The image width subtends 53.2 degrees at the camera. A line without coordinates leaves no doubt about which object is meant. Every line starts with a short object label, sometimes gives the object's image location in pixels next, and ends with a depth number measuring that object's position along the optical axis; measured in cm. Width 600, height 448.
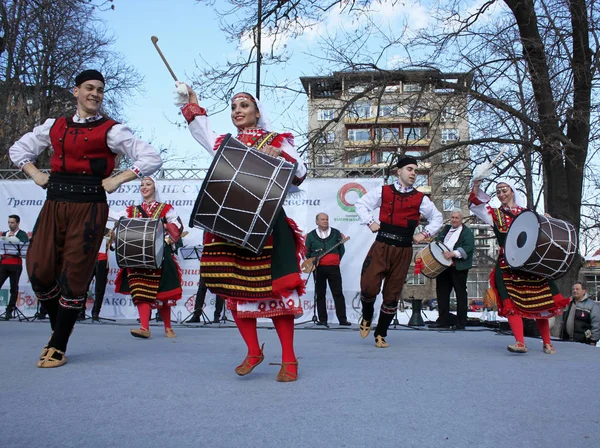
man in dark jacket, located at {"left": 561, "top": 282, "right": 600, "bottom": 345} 834
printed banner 1114
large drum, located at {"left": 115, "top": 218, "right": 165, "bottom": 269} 657
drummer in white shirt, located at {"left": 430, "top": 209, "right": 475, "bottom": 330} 984
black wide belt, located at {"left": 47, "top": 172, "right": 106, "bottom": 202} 414
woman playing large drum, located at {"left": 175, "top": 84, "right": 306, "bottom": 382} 362
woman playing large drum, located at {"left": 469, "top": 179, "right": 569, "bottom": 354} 577
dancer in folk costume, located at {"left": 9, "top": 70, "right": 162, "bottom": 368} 411
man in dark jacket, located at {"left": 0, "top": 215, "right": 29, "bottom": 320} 1009
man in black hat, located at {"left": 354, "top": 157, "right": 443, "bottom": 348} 618
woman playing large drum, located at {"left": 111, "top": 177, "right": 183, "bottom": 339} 696
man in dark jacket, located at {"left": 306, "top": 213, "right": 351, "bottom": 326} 1025
